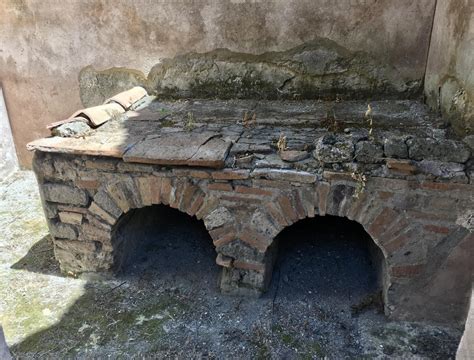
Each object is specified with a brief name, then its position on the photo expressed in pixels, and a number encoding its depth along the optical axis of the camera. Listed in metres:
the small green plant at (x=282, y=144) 2.88
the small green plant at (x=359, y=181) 2.63
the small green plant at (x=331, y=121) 3.24
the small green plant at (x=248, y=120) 3.50
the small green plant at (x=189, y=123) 3.46
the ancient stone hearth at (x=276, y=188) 2.62
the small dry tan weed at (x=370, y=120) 3.01
